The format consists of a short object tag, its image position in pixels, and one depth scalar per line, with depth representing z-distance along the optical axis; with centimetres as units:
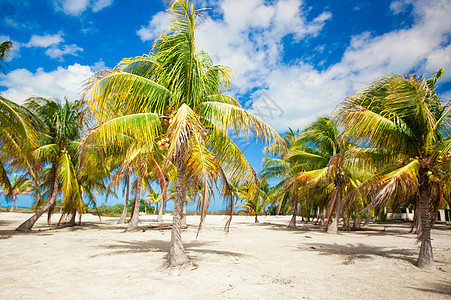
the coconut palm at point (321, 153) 1603
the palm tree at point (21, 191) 3601
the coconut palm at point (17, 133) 901
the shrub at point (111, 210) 3954
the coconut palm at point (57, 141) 1290
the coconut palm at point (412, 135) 661
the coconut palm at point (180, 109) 547
